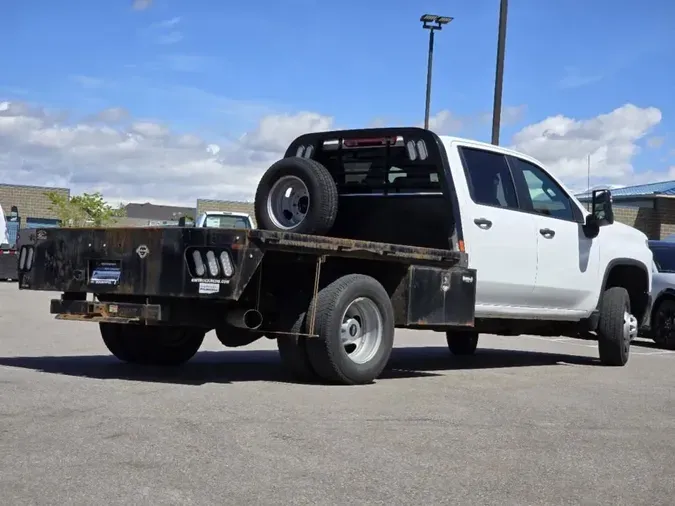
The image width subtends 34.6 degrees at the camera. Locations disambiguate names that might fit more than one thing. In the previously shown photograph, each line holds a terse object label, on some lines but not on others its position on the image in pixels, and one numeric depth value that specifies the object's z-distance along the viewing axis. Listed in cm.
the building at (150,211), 9456
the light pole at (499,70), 2247
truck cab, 1016
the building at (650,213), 4131
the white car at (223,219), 2225
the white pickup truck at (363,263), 844
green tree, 5497
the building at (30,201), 5584
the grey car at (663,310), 1653
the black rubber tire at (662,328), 1648
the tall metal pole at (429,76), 3394
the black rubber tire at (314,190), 950
